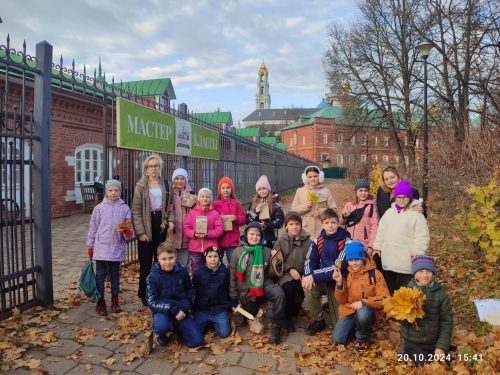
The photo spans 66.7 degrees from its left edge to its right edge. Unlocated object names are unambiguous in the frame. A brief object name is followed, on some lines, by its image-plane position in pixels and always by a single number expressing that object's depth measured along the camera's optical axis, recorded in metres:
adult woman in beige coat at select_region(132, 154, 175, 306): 4.68
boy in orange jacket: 3.72
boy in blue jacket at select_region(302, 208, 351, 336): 4.11
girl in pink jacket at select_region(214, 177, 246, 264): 5.10
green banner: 5.28
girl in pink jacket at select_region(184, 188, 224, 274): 4.77
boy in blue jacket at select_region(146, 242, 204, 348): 3.77
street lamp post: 10.63
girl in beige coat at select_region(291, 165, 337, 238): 5.13
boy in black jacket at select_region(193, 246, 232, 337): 4.09
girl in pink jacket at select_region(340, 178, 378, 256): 4.71
